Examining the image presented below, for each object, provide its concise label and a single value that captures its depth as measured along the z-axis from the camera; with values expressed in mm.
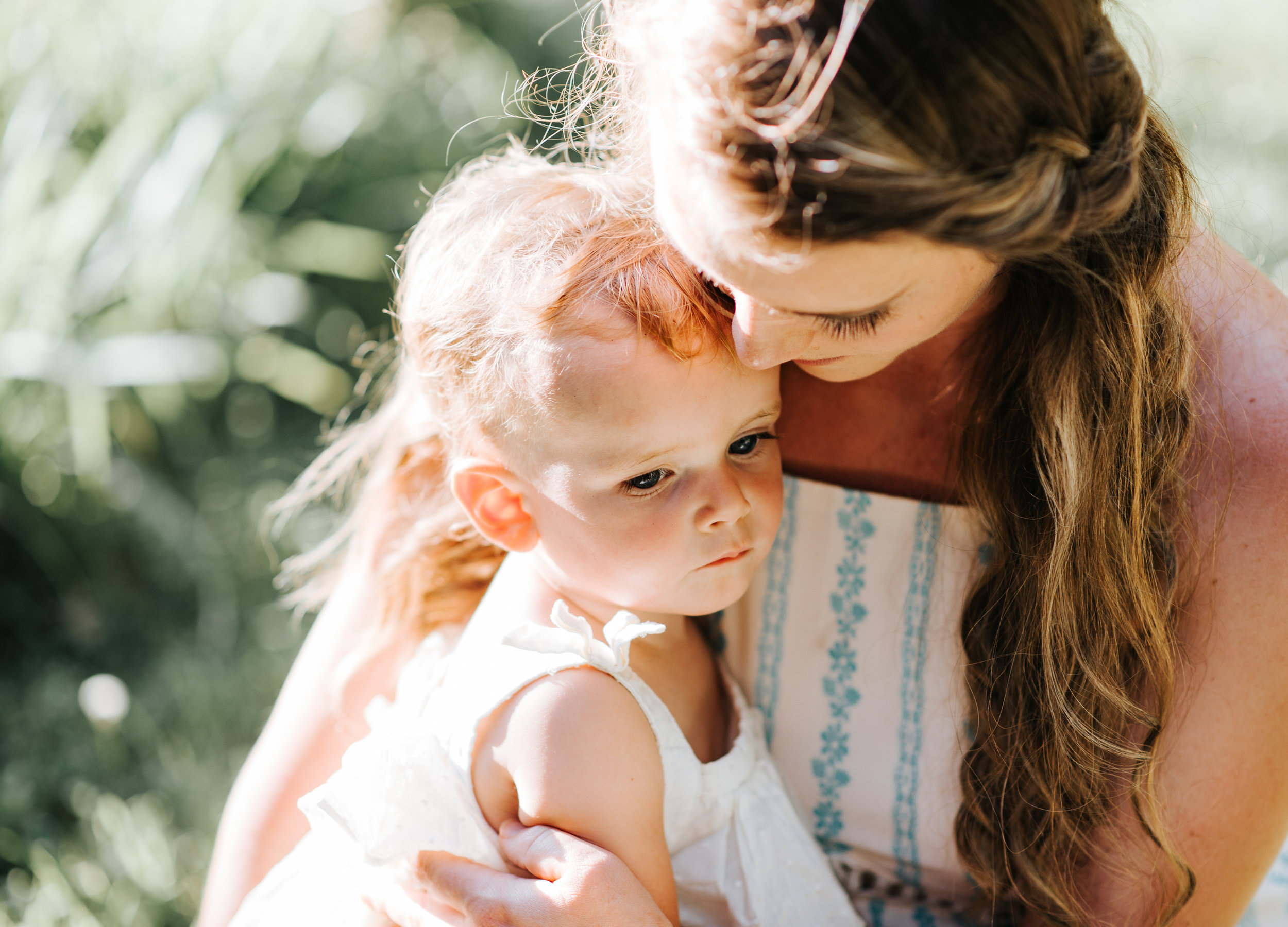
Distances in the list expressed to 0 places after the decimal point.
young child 768
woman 669
